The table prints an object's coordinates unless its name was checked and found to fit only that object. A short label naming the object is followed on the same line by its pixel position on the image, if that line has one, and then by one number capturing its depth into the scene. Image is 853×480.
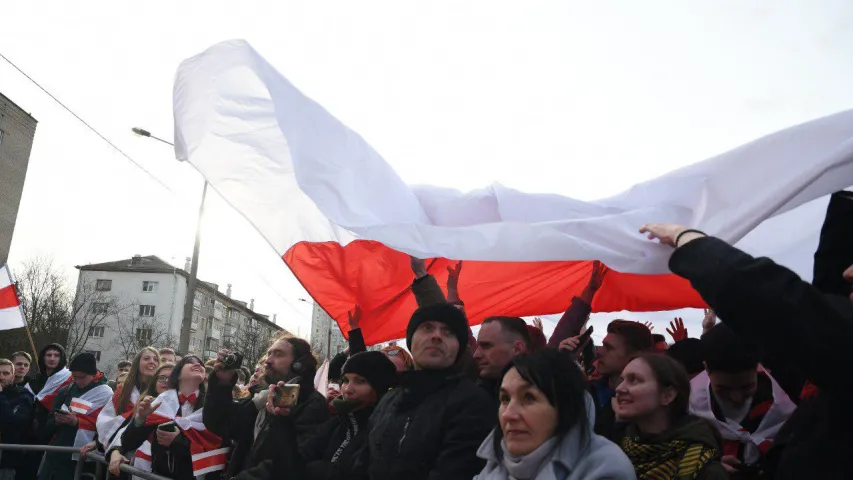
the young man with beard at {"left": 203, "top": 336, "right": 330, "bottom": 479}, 3.94
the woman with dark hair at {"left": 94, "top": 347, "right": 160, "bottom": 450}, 6.60
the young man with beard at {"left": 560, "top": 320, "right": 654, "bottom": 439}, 3.79
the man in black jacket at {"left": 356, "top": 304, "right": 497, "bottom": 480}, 3.01
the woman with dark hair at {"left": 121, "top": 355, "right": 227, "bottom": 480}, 5.32
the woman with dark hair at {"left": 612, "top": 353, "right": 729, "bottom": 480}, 2.65
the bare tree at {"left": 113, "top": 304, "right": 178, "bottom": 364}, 61.00
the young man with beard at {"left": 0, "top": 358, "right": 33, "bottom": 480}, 7.94
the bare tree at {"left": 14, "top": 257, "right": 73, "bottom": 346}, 43.59
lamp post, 18.11
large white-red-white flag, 2.75
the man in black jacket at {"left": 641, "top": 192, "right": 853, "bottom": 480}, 1.75
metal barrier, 5.05
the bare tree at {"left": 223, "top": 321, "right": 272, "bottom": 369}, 60.87
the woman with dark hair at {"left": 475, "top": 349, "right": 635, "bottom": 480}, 2.40
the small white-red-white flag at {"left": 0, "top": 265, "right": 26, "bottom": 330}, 10.06
